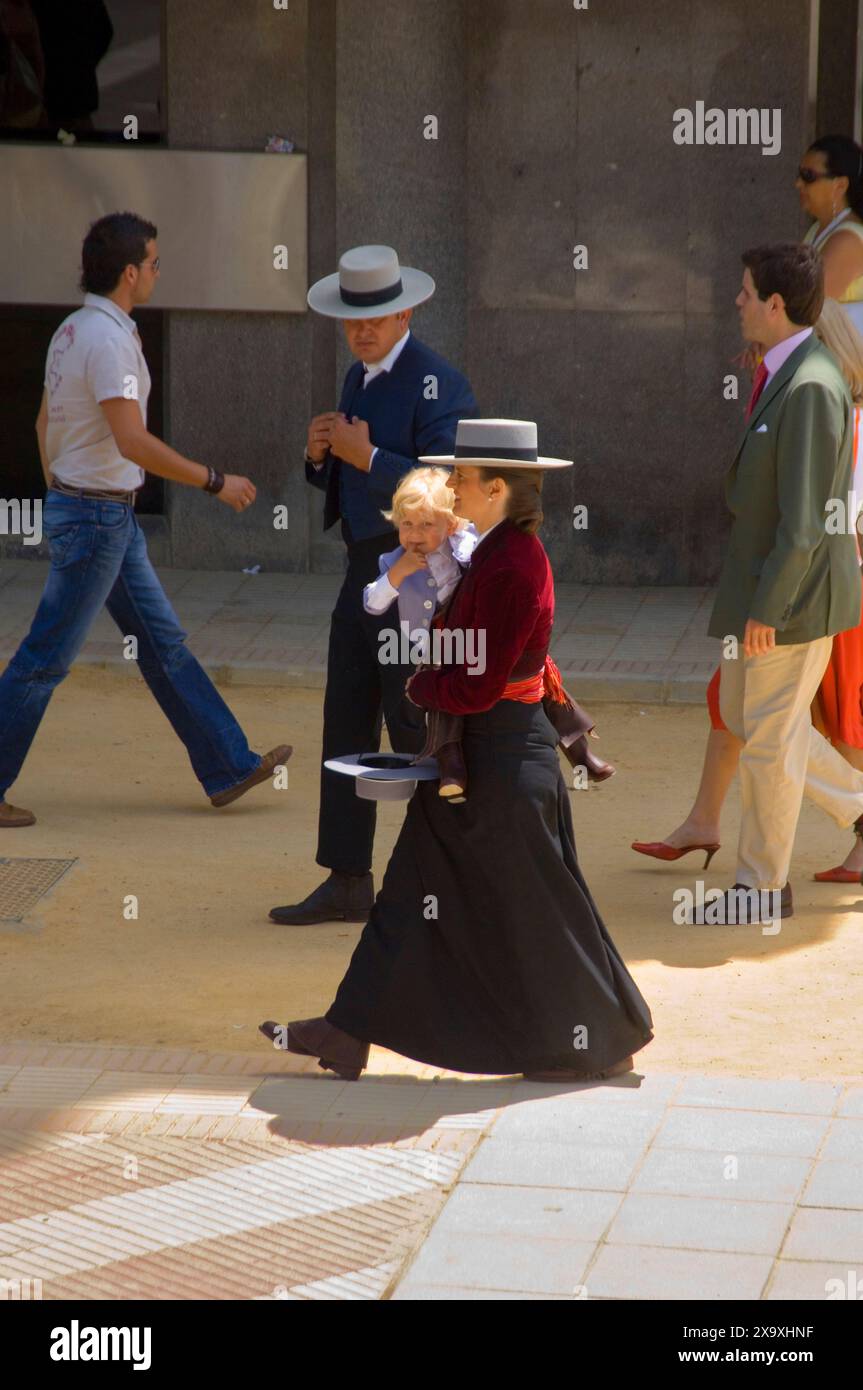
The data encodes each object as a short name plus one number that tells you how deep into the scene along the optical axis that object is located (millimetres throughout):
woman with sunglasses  16781
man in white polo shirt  15547
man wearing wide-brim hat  13227
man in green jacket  13070
